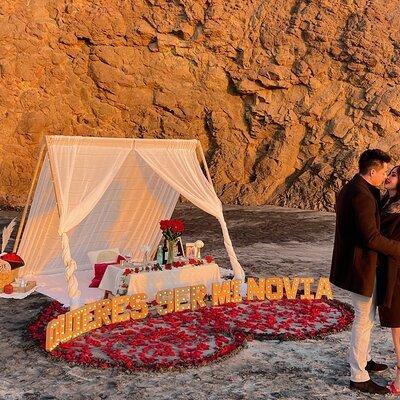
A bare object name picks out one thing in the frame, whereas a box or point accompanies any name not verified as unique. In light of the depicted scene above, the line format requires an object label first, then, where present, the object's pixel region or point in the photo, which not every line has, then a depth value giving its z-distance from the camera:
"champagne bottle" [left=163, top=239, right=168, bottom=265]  8.77
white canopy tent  8.18
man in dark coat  4.27
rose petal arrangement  5.81
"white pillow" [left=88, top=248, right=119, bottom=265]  10.07
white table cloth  8.08
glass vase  8.63
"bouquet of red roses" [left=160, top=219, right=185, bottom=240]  8.64
